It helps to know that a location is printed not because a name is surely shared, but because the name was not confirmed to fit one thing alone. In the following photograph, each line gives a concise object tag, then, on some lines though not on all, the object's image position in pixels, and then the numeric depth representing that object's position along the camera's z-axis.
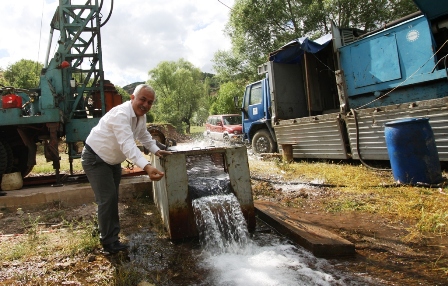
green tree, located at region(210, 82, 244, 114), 27.95
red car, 14.18
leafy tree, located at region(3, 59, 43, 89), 29.70
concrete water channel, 2.39
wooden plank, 2.64
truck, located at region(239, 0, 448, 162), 6.09
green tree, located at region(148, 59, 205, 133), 39.42
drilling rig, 5.53
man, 2.85
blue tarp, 7.79
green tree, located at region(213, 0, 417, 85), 16.12
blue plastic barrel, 4.48
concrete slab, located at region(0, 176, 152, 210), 4.88
